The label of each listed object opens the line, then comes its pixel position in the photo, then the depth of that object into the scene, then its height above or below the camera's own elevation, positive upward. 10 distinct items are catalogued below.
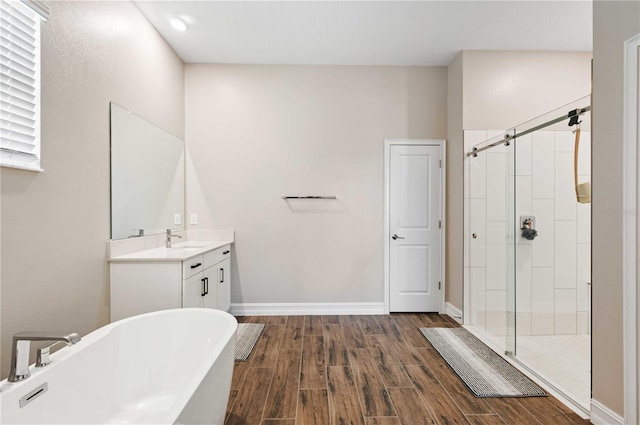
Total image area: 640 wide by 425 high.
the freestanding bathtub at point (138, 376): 1.19 -0.76
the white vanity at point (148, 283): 2.27 -0.51
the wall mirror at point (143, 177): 2.39 +0.32
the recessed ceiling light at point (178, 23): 2.82 +1.72
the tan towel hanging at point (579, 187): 2.03 +0.17
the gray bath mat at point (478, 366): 2.12 -1.19
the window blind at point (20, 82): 1.46 +0.64
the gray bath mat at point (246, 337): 2.69 -1.19
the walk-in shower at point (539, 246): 2.10 -0.26
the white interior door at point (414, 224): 3.75 -0.13
